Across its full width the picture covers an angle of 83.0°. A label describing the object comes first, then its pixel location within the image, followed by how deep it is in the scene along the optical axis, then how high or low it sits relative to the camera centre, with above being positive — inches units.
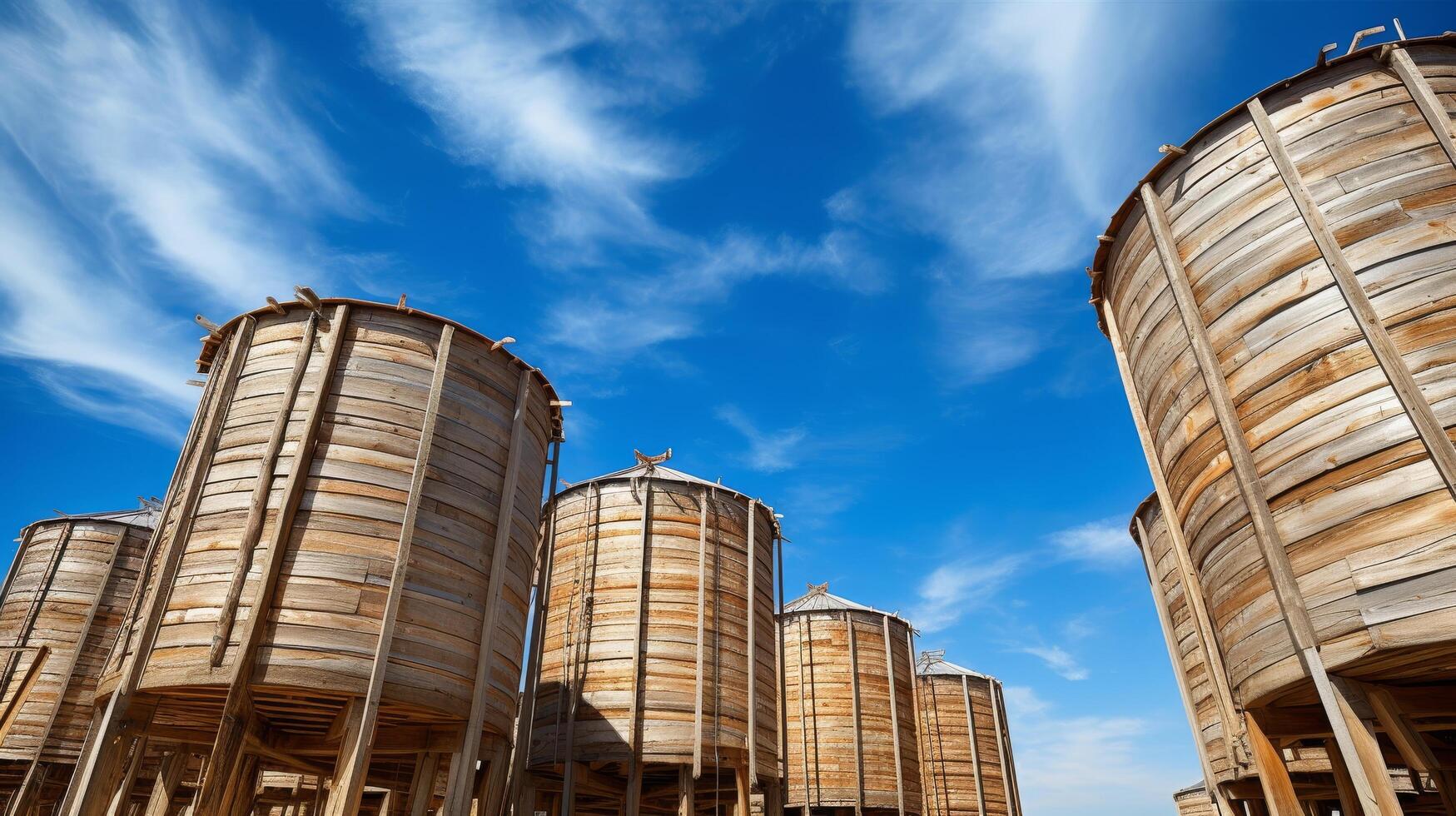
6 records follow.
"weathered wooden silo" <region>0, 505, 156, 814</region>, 855.1 +246.7
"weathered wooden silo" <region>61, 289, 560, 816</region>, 406.9 +148.9
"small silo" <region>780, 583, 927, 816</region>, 1002.7 +188.5
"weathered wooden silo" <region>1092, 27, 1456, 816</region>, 302.0 +176.3
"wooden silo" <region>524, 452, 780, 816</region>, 675.4 +177.0
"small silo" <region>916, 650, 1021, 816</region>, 1242.0 +184.0
